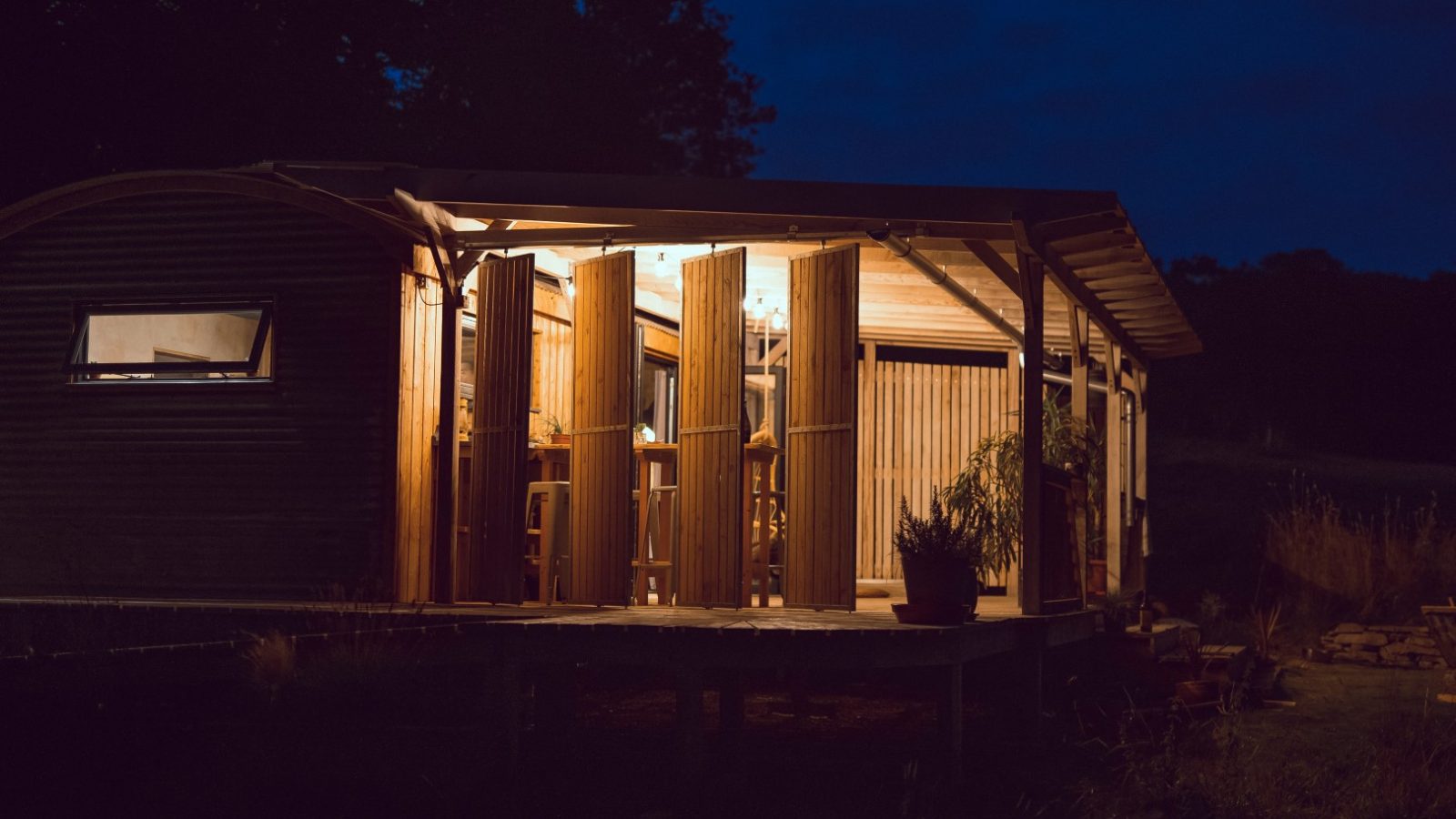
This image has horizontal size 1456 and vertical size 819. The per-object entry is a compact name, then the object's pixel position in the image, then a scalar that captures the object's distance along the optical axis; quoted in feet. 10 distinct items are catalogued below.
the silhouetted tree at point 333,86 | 65.31
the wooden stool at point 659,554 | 30.01
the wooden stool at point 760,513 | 28.73
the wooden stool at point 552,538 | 30.78
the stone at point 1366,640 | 44.55
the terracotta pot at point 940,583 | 24.62
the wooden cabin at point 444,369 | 27.86
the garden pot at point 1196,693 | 31.58
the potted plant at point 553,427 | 35.99
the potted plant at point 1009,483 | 35.37
